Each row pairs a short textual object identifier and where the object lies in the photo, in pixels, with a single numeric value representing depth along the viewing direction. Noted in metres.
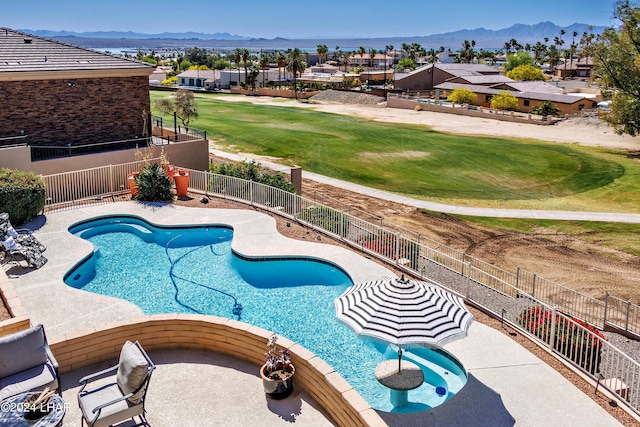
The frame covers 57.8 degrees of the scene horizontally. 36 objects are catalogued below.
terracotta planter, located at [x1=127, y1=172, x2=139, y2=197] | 24.73
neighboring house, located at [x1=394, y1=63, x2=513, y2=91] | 102.62
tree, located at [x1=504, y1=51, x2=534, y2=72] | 130.29
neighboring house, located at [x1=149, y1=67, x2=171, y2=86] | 130.45
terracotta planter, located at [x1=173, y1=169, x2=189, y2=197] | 24.92
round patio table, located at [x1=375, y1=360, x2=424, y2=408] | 11.55
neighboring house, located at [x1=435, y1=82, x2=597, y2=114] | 77.62
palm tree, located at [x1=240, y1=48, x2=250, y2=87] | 120.04
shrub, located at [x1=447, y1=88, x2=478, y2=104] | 82.19
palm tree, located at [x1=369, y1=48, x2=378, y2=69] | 175.00
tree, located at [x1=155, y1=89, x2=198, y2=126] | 36.66
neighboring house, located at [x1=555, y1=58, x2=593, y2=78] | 146.62
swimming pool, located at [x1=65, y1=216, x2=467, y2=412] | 12.92
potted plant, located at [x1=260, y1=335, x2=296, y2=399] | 9.67
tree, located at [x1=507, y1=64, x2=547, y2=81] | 109.75
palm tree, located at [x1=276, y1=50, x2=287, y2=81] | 119.12
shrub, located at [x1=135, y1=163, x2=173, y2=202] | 24.05
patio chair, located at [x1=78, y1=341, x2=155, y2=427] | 8.30
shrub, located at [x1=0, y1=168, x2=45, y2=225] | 19.86
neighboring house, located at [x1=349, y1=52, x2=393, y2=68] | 195.68
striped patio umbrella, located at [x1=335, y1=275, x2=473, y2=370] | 10.94
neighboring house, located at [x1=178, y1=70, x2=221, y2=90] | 118.38
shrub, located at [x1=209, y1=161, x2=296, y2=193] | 27.66
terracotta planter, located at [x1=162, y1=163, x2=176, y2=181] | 25.31
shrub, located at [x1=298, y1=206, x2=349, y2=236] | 20.98
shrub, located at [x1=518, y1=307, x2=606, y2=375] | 12.26
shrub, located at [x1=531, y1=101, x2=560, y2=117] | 74.56
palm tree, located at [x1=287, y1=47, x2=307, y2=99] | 108.12
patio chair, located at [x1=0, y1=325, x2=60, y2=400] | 8.75
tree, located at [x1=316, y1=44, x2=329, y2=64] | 187.14
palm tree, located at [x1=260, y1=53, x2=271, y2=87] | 121.95
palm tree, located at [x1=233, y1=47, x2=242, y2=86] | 126.62
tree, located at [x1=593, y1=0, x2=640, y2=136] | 51.03
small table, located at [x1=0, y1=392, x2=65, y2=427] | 7.56
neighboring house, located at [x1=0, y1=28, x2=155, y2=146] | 27.30
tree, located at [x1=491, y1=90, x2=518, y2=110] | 77.94
